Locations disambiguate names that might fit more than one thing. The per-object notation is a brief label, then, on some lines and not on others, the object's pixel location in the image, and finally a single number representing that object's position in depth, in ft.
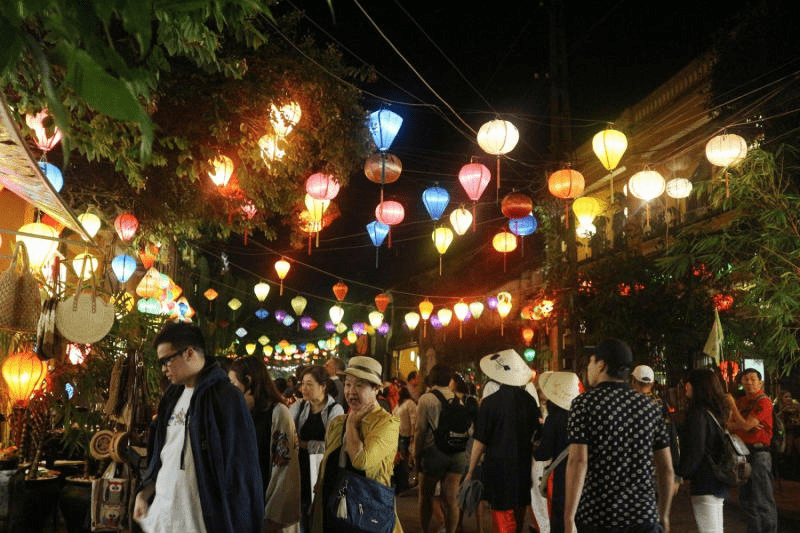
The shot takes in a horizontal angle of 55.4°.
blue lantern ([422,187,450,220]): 43.45
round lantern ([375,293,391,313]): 88.63
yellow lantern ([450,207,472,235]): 49.16
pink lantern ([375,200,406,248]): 46.40
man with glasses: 14.10
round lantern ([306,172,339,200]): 36.45
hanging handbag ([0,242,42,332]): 24.00
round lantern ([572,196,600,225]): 47.11
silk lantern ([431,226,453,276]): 53.78
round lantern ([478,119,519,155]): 36.99
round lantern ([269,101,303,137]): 29.89
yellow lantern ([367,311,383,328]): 98.94
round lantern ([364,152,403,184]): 37.57
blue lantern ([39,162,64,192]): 29.51
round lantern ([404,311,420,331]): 92.27
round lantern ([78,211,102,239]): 35.12
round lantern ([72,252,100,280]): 24.62
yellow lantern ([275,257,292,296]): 73.20
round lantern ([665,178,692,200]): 44.52
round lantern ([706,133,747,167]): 34.63
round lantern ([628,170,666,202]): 39.88
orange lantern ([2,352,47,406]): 29.40
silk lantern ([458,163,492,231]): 41.42
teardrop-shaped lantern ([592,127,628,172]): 36.37
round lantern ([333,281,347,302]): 86.22
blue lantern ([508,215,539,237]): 56.24
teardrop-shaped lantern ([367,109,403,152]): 35.29
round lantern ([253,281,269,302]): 84.89
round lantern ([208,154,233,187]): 30.85
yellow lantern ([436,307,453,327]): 94.27
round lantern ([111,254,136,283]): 47.62
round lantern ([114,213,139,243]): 37.55
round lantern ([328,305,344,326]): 98.73
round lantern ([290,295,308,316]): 97.05
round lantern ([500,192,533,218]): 45.32
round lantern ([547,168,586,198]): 41.01
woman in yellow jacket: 16.20
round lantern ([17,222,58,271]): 29.63
